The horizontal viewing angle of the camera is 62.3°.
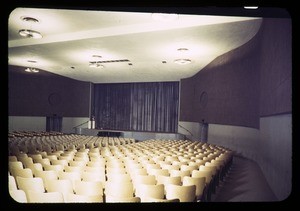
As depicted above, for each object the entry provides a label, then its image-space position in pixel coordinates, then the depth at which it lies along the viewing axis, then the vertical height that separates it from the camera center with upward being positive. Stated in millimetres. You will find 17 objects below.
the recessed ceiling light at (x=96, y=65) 15464 +2851
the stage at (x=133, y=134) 19111 -2002
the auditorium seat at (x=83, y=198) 3440 -1242
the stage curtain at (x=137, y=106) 24094 +431
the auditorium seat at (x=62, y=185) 4254 -1306
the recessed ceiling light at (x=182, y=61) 13430 +2688
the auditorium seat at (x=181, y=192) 4090 -1349
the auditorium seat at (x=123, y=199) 3463 -1263
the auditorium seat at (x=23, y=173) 4914 -1270
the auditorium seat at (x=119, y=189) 4164 -1326
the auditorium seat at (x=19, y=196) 3573 -1251
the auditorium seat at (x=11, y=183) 4086 -1249
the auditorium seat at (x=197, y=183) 4672 -1361
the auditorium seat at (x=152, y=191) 4004 -1305
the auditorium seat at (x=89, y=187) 4141 -1302
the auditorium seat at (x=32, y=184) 4293 -1296
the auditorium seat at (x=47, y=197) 3449 -1231
